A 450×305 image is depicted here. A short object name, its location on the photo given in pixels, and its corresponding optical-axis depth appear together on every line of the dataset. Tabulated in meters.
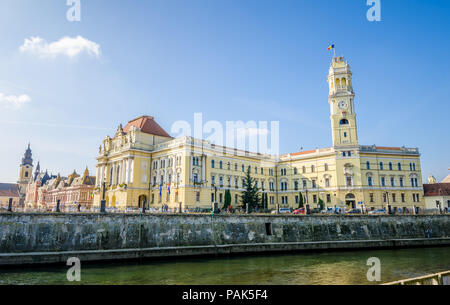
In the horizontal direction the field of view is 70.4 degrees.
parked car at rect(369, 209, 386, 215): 44.66
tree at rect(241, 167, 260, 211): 54.88
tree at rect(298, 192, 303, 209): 60.34
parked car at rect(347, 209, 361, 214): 45.40
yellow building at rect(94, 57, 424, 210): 55.53
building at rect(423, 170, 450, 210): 59.78
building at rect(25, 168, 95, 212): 96.19
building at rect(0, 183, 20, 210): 138.41
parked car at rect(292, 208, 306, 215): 43.17
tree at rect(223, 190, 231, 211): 55.10
